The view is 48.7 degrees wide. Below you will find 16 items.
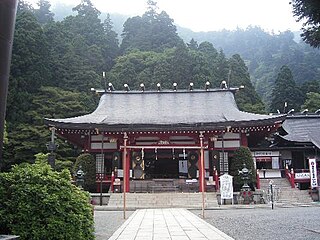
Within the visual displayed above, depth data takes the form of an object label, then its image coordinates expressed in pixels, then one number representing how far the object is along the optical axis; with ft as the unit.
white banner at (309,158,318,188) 62.13
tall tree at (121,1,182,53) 191.11
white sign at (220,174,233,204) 52.85
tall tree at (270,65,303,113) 146.20
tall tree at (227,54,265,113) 129.39
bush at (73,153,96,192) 61.36
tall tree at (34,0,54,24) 203.41
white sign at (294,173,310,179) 68.69
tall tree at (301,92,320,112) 132.87
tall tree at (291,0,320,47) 14.66
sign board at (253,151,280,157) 83.97
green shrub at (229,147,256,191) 61.00
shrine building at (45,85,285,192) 62.13
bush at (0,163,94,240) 14.92
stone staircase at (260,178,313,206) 57.00
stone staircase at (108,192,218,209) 53.36
